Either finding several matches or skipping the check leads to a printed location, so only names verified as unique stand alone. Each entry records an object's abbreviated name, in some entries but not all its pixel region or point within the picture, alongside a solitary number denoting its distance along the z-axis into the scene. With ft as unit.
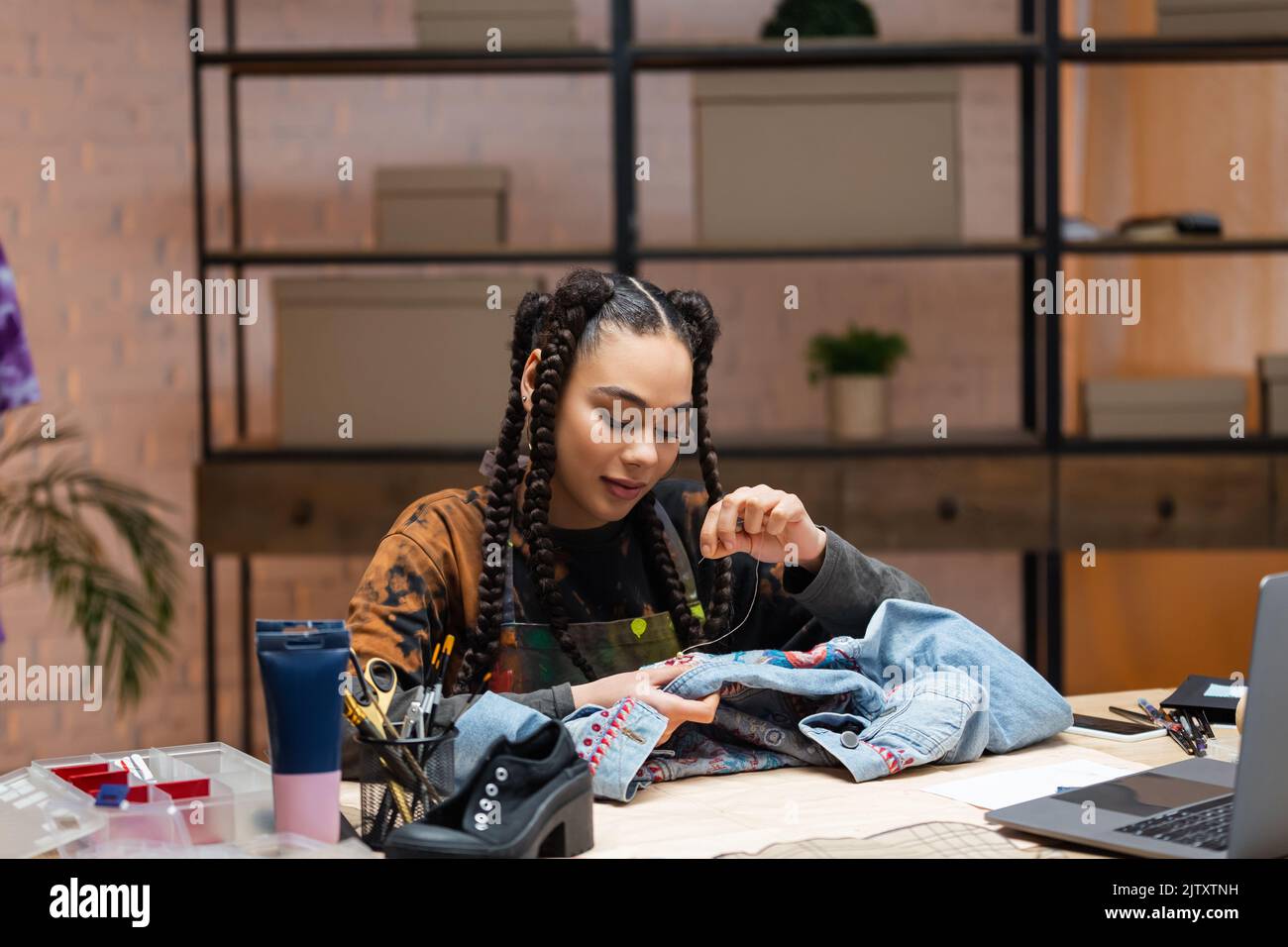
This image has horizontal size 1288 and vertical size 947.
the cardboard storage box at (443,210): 10.48
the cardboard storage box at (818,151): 10.21
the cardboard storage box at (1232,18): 10.07
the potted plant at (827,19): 10.28
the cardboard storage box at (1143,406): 10.25
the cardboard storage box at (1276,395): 10.19
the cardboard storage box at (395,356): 10.16
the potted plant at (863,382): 10.52
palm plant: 9.85
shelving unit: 10.10
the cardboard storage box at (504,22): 10.10
